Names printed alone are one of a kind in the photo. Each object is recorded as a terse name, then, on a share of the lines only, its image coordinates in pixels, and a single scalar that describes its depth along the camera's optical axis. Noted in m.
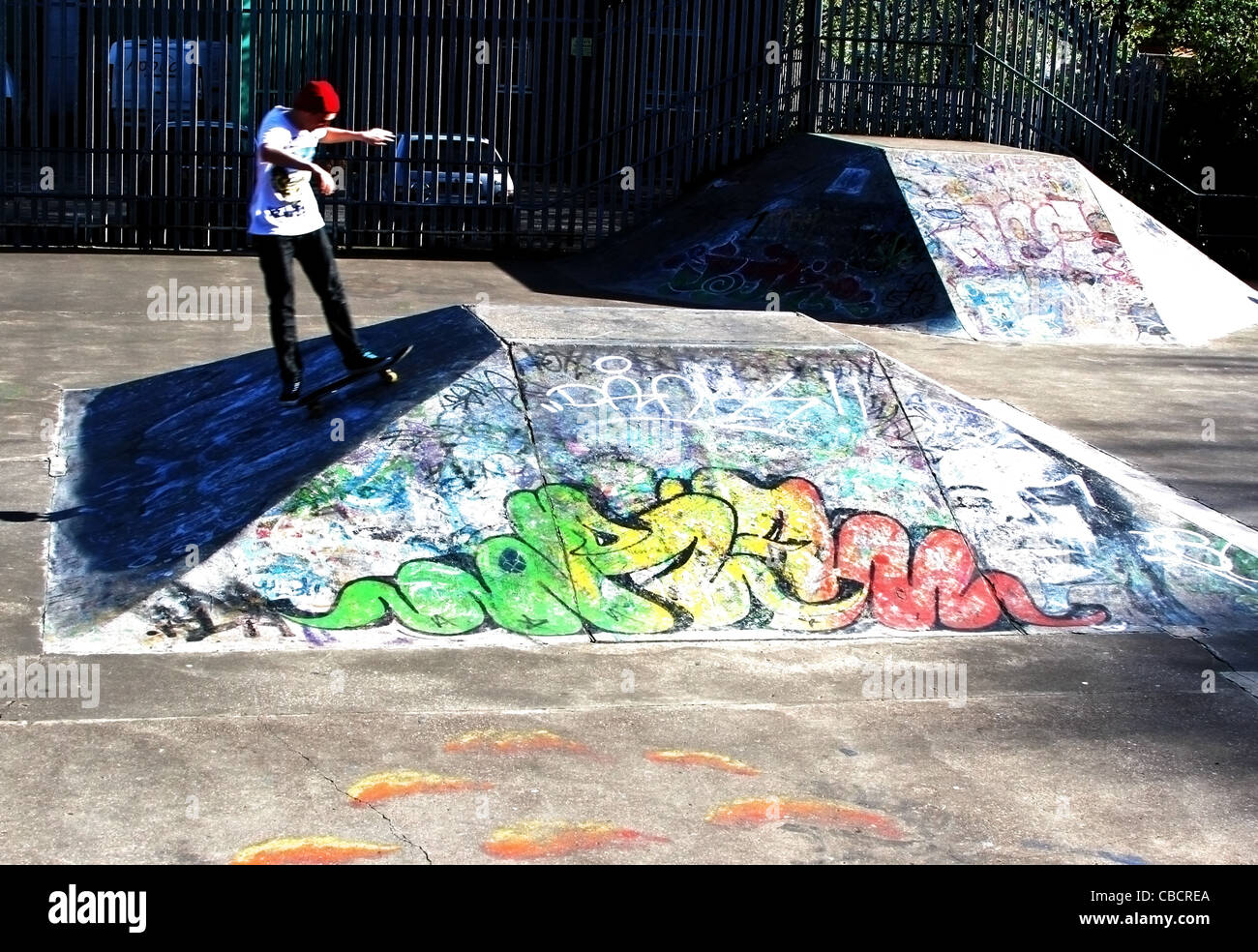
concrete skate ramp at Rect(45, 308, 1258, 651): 6.79
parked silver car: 18.67
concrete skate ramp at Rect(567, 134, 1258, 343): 15.57
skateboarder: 7.71
